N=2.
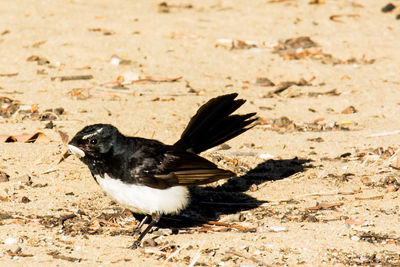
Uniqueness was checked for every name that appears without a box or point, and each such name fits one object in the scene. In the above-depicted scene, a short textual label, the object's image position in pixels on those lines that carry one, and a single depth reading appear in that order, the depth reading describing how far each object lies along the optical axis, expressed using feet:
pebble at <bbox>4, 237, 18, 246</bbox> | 34.31
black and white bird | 35.91
